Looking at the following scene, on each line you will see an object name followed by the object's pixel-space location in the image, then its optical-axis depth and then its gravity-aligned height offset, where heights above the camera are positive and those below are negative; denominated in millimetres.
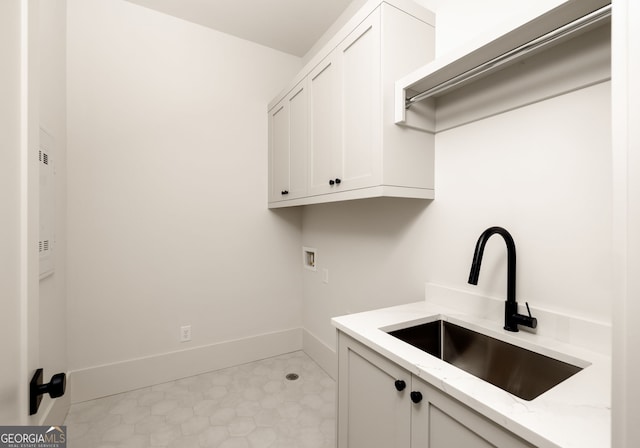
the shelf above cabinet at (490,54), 880 +617
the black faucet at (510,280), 1127 -212
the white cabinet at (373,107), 1395 +597
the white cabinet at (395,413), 765 -577
